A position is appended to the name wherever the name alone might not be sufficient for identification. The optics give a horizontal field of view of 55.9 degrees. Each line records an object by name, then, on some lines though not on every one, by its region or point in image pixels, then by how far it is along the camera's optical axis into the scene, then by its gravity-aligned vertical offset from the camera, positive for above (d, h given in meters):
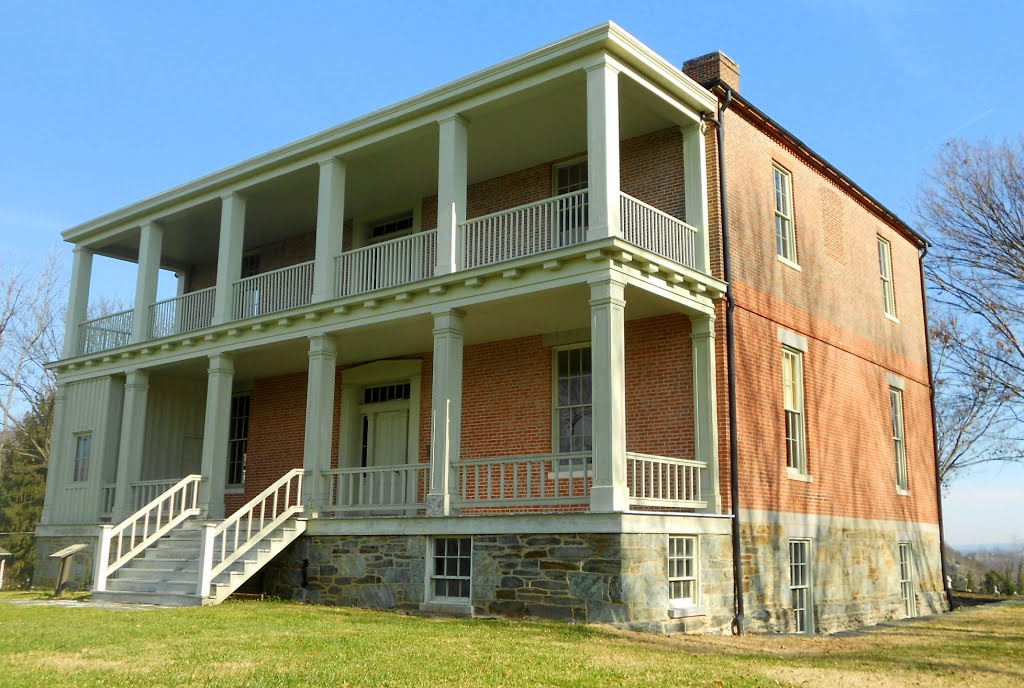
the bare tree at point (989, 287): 21.89 +6.65
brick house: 12.95 +3.23
